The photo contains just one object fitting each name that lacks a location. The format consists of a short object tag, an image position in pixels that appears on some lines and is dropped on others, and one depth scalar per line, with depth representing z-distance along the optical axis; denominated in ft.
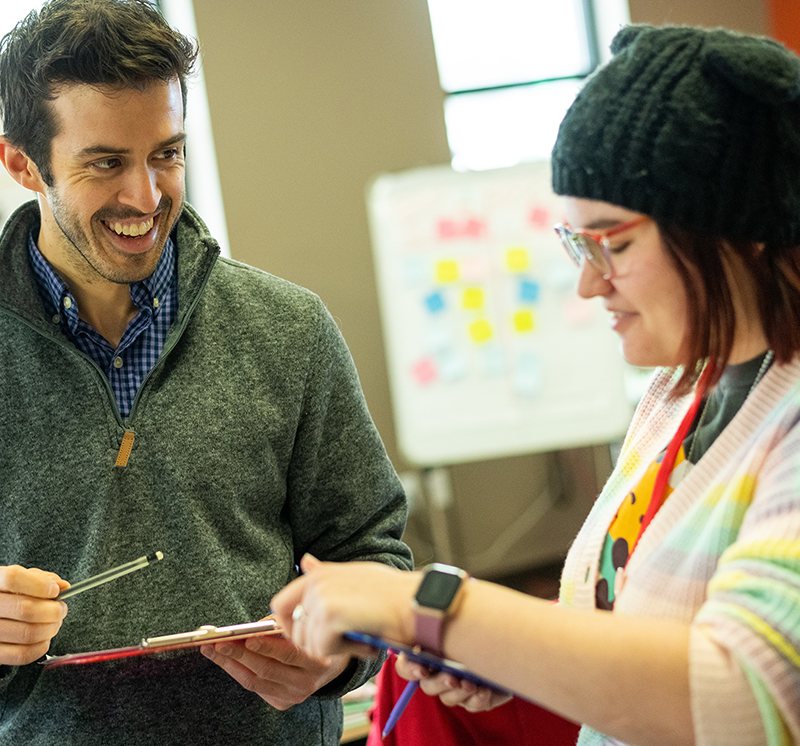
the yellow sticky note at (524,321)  13.41
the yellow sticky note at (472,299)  13.32
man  4.26
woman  2.41
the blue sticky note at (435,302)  13.20
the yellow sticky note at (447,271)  13.23
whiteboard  13.21
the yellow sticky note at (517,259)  13.41
